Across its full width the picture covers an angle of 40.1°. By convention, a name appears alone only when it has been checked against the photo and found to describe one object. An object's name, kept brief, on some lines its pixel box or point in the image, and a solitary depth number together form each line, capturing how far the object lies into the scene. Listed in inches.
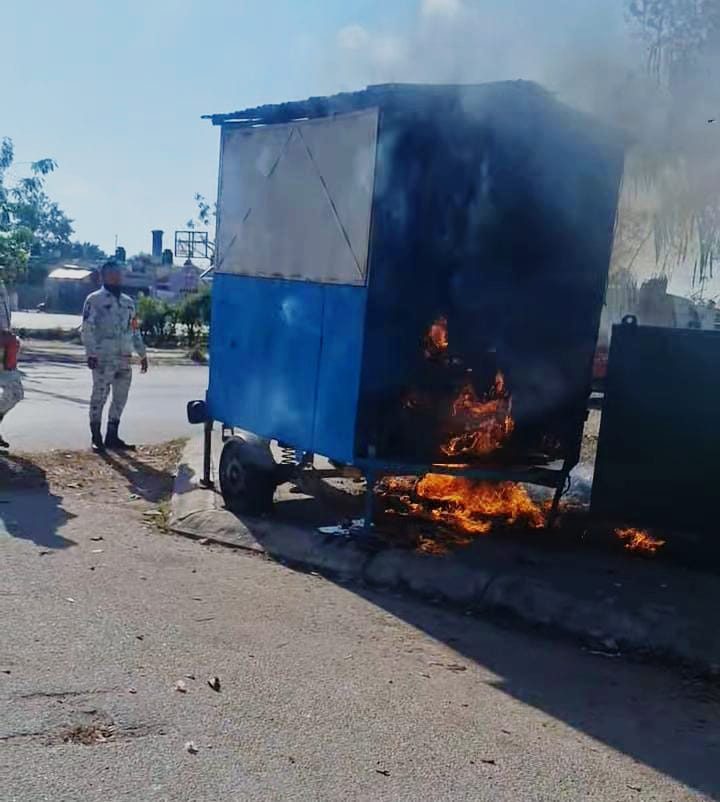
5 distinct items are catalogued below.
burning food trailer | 247.4
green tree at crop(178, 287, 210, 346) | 1157.7
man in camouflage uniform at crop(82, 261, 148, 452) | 394.0
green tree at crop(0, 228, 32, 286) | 903.7
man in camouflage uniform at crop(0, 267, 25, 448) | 360.8
